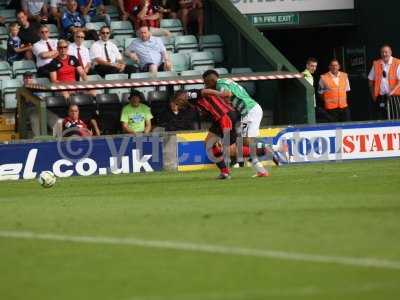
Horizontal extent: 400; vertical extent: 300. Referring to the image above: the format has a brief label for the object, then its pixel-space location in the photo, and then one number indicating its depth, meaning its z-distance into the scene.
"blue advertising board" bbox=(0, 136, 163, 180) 22.75
